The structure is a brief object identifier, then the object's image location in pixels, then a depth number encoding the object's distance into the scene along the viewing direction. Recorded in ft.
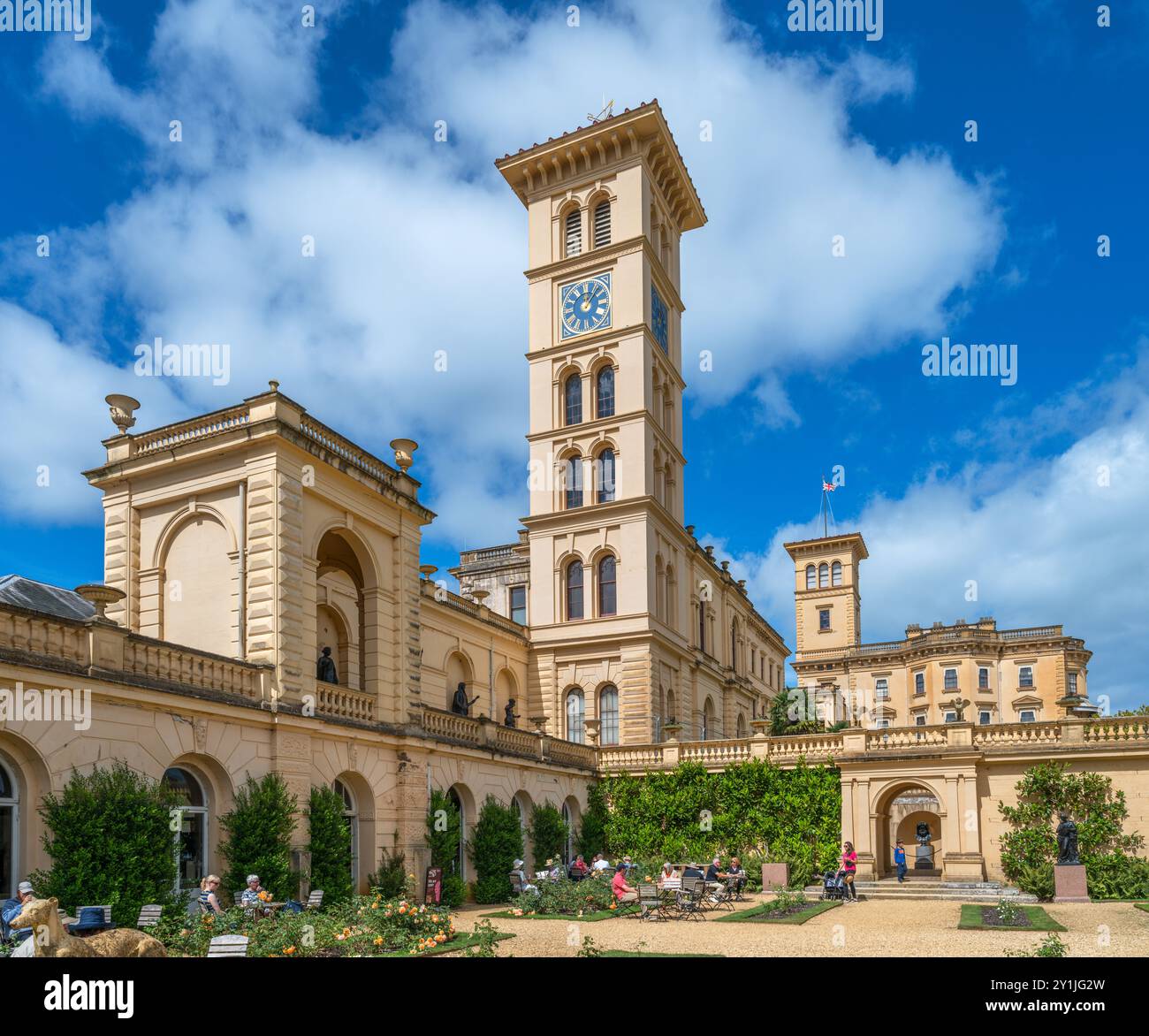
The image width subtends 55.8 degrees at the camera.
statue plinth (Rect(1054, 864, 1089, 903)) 84.07
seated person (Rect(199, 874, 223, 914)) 55.31
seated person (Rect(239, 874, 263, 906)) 56.75
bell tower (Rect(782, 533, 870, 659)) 256.11
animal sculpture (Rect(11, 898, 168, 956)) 35.09
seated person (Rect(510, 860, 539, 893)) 81.93
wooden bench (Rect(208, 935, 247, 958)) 43.29
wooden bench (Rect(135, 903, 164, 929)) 51.75
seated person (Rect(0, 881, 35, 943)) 43.12
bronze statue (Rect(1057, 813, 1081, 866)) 83.15
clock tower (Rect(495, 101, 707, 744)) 133.18
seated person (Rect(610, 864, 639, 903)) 76.59
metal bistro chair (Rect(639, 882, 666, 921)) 71.67
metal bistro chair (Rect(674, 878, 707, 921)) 73.97
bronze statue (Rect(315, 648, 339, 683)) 80.64
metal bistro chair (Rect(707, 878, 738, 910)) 80.94
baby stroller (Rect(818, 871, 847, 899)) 88.79
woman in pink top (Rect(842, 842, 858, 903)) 88.84
